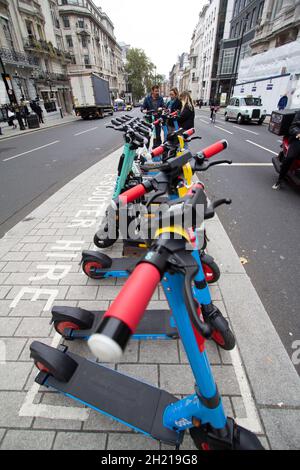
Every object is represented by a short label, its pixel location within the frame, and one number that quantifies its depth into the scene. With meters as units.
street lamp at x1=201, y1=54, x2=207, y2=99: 61.78
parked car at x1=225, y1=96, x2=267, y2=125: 18.52
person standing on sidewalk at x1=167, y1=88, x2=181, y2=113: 8.51
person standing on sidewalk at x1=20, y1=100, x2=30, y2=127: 20.39
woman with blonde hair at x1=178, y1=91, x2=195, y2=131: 7.00
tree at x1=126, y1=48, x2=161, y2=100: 77.62
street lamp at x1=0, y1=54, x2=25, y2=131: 17.12
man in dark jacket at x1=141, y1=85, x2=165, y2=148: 8.82
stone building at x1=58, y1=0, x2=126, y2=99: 46.47
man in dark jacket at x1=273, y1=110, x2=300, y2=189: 5.38
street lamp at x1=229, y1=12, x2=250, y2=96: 37.74
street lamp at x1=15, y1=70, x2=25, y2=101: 26.93
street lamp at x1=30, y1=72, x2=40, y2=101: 29.90
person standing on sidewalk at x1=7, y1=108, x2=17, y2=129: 20.80
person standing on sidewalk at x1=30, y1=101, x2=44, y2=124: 21.83
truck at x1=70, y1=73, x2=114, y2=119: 24.96
